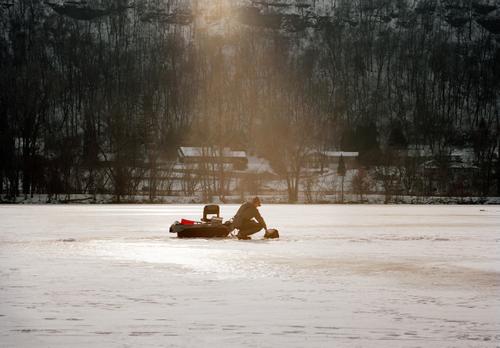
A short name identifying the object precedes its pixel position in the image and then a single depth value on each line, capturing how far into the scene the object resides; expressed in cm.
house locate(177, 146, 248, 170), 12144
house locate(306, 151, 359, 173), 11527
